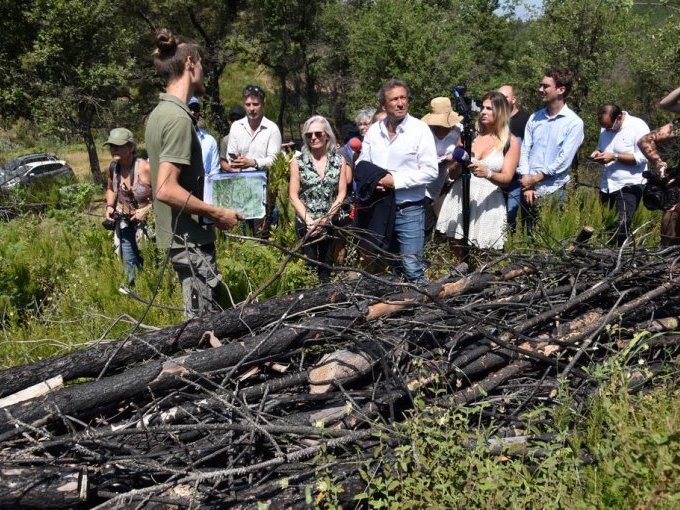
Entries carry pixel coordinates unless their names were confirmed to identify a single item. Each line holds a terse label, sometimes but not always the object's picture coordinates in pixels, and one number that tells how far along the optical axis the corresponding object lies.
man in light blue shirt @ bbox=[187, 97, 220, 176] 5.52
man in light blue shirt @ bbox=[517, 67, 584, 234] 5.49
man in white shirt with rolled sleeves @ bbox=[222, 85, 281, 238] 6.20
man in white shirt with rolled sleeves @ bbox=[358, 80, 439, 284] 4.62
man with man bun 3.21
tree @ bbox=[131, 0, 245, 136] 22.52
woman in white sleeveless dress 5.08
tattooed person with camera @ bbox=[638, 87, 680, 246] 4.77
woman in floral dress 4.86
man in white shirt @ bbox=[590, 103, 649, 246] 5.73
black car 13.88
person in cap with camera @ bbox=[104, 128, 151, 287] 5.38
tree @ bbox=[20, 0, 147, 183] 15.80
